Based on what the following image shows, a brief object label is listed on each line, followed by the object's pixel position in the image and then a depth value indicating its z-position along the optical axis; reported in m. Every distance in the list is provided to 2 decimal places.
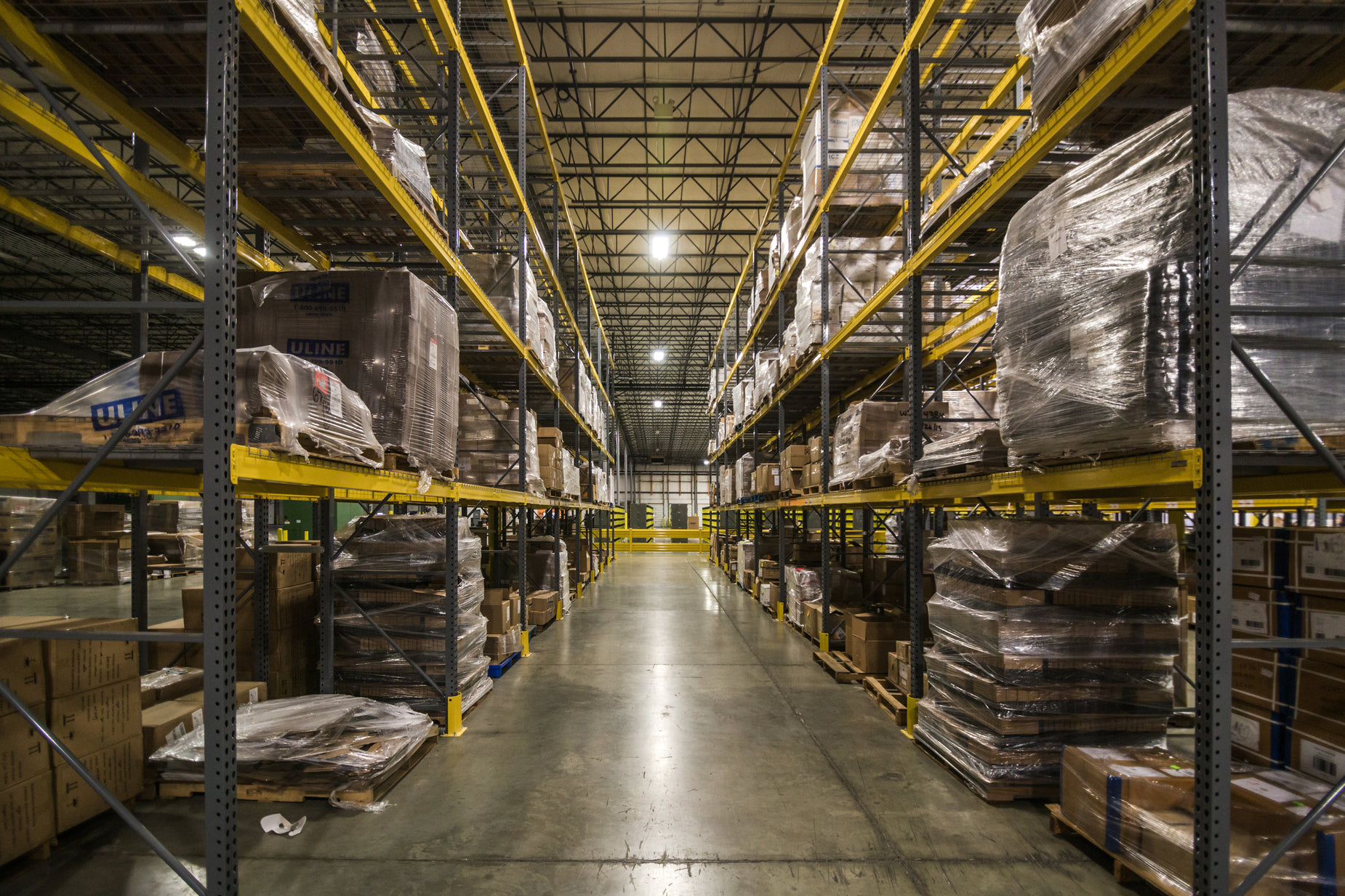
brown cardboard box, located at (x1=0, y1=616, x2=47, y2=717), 2.82
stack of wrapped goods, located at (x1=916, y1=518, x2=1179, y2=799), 3.51
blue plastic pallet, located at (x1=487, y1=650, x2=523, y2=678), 6.33
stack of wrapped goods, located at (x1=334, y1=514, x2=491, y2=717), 4.87
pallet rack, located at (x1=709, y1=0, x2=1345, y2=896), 2.12
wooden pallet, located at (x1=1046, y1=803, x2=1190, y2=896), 2.55
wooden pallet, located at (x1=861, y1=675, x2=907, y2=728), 4.95
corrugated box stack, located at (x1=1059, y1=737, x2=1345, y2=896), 2.32
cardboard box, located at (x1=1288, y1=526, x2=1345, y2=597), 2.80
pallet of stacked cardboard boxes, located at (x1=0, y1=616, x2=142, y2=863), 2.84
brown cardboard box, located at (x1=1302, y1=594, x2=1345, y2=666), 2.81
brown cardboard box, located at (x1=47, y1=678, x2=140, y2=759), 3.08
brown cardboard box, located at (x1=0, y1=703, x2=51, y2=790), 2.80
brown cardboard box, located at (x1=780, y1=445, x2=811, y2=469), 8.48
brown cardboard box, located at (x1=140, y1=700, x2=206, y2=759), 3.62
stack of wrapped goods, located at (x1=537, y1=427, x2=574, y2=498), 8.16
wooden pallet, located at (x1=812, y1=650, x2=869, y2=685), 6.16
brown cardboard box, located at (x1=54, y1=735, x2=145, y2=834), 3.07
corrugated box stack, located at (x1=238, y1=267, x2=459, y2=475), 3.76
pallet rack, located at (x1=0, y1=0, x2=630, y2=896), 2.22
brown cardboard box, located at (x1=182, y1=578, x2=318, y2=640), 4.74
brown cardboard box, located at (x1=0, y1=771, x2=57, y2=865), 2.79
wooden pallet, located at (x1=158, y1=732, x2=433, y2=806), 3.55
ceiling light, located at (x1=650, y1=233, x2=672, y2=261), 13.28
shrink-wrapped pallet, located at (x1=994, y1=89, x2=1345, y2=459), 2.27
